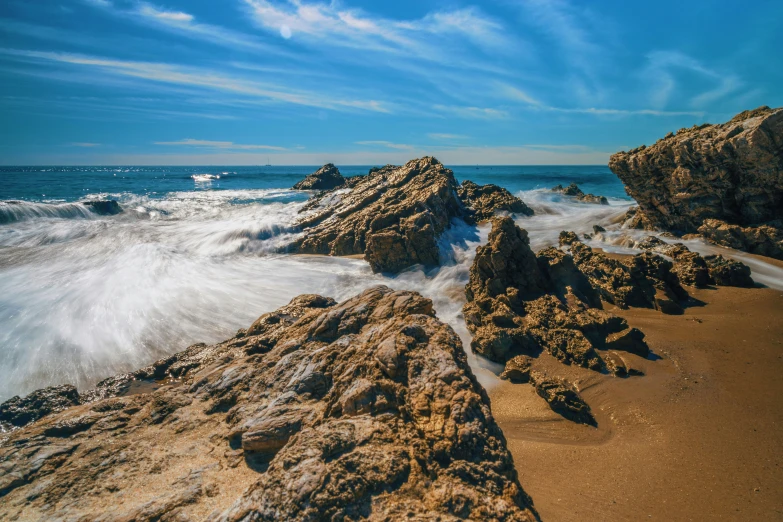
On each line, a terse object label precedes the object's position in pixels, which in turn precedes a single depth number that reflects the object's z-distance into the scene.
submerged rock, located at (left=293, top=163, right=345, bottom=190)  53.25
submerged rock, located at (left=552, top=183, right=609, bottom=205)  30.08
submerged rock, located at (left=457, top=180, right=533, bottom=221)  22.14
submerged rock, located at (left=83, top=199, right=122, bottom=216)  30.34
